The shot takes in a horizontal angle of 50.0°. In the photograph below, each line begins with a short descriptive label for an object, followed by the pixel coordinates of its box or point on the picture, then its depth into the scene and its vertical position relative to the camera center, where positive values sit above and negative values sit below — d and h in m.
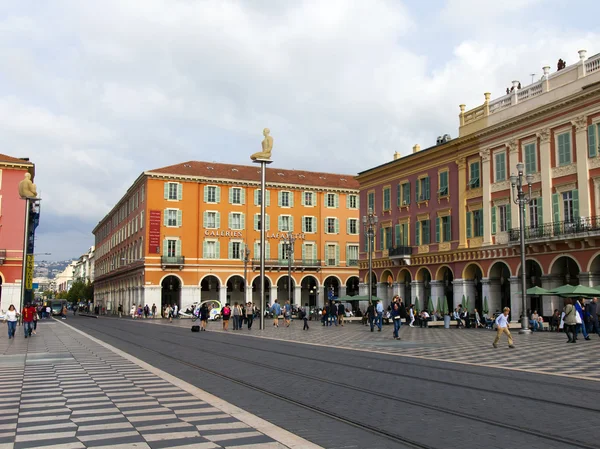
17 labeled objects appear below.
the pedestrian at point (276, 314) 41.54 -1.25
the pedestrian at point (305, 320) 35.66 -1.41
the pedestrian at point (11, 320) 27.36 -1.04
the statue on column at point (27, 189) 35.47 +5.90
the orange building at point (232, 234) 71.06 +7.09
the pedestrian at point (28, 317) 28.63 -0.93
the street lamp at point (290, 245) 50.34 +3.88
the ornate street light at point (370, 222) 38.51 +4.37
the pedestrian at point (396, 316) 26.39 -0.90
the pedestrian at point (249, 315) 37.75 -1.19
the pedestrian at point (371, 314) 34.16 -1.06
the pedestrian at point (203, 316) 37.28 -1.21
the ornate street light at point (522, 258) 30.47 +1.66
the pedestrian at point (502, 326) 21.17 -1.07
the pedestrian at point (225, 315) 38.59 -1.22
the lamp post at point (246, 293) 56.32 +0.18
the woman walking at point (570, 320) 23.45 -0.99
